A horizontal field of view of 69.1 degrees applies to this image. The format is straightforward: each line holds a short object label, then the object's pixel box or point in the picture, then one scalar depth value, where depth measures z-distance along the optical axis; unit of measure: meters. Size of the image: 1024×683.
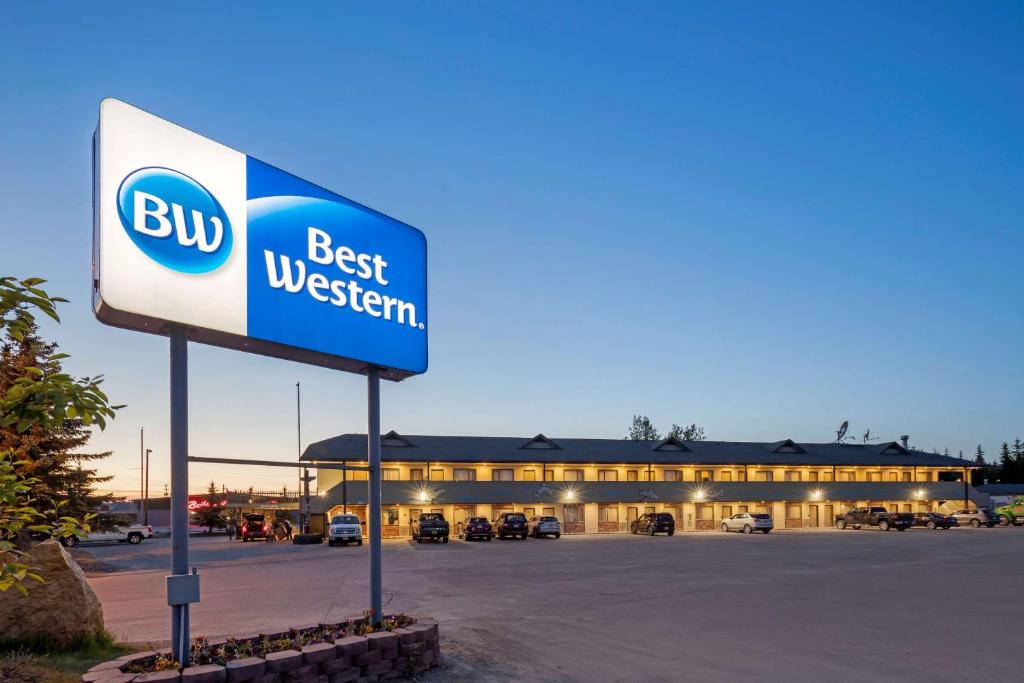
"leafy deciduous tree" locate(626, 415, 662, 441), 138.38
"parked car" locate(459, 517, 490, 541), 44.97
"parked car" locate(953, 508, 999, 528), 57.00
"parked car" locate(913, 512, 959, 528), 54.66
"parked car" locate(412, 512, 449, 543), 42.34
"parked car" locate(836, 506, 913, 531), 51.59
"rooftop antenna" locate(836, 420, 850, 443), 83.06
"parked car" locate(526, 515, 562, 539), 46.50
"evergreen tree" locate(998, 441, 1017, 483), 113.00
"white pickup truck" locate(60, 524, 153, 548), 54.53
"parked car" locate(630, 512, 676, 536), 48.78
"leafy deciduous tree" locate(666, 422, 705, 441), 149.25
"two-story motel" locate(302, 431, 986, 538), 51.44
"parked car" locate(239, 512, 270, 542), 51.59
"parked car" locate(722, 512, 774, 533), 51.00
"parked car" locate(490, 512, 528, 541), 45.22
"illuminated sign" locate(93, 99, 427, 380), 7.15
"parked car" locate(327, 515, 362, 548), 41.56
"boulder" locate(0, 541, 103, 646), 10.12
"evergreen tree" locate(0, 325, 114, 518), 28.29
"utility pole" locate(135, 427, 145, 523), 73.47
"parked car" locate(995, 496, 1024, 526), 59.56
